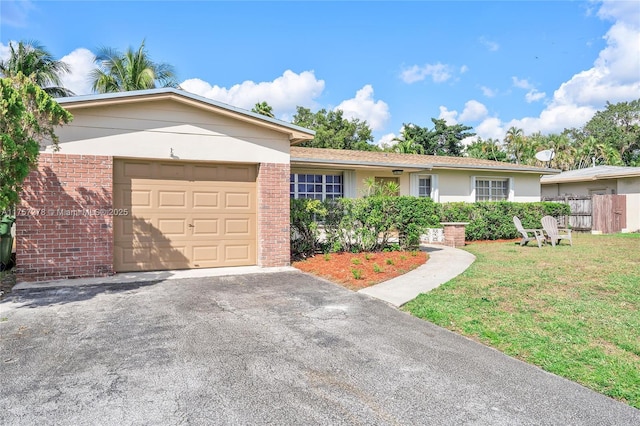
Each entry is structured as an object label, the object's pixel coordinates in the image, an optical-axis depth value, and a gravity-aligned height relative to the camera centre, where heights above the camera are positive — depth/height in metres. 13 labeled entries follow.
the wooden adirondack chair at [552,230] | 12.97 -0.66
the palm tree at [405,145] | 31.80 +5.56
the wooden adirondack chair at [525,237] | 12.74 -0.87
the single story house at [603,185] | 18.88 +1.39
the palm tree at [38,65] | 19.66 +7.60
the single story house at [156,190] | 7.49 +0.43
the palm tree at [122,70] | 23.14 +8.38
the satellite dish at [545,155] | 21.76 +3.12
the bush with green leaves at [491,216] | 15.18 -0.22
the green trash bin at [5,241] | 8.43 -0.67
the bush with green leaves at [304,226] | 9.98 -0.40
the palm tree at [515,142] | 38.91 +6.97
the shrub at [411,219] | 10.62 -0.23
